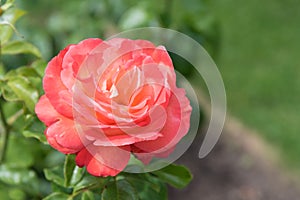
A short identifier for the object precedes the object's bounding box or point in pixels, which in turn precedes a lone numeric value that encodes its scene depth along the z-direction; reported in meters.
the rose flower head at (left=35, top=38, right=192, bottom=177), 0.77
